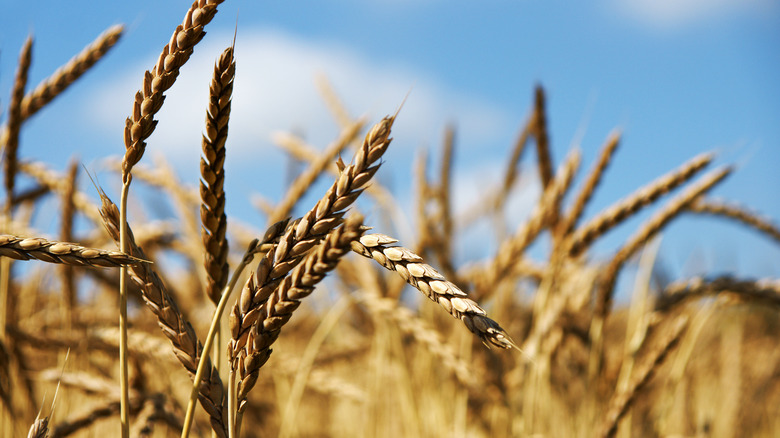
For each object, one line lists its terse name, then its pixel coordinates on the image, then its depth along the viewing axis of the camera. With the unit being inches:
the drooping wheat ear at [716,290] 54.5
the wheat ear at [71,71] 43.7
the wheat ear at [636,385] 45.9
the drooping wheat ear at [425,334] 49.4
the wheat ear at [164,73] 20.8
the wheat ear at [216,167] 20.3
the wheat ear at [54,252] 18.6
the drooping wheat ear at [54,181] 67.0
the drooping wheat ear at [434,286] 17.3
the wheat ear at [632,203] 46.3
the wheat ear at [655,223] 50.2
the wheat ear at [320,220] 17.8
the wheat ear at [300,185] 61.8
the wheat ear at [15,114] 42.0
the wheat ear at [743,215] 69.5
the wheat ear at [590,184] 47.9
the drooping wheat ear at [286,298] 17.4
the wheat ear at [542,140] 54.2
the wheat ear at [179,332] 21.2
